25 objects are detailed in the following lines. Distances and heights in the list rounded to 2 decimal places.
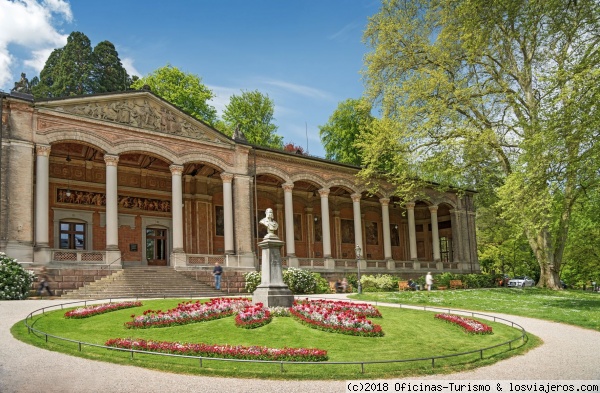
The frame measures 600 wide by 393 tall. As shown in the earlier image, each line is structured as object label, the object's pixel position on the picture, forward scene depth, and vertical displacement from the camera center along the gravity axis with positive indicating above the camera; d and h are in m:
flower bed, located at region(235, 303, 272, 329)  13.73 -1.82
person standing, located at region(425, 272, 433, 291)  32.86 -2.40
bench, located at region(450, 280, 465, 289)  38.94 -3.06
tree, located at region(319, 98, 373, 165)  53.38 +11.63
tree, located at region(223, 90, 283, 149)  52.72 +13.53
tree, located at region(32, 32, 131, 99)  56.19 +20.35
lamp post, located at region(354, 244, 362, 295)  30.13 -0.36
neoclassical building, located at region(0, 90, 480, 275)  24.62 +3.69
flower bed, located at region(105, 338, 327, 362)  10.50 -2.04
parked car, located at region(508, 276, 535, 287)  56.23 -4.51
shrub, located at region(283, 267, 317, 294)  28.92 -1.80
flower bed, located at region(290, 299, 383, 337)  13.39 -1.96
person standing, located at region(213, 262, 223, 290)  26.73 -1.26
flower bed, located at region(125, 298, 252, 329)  13.80 -1.74
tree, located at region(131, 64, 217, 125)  47.88 +14.93
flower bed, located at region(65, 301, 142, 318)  15.48 -1.69
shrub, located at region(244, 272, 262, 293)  28.59 -1.70
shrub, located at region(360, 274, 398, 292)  33.72 -2.47
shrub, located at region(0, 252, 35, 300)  20.27 -0.89
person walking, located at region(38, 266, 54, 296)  22.45 -1.10
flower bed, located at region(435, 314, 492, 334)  14.29 -2.31
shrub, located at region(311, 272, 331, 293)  30.28 -2.18
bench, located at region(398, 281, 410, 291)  34.53 -2.72
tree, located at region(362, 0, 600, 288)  20.16 +7.82
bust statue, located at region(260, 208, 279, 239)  17.73 +0.84
